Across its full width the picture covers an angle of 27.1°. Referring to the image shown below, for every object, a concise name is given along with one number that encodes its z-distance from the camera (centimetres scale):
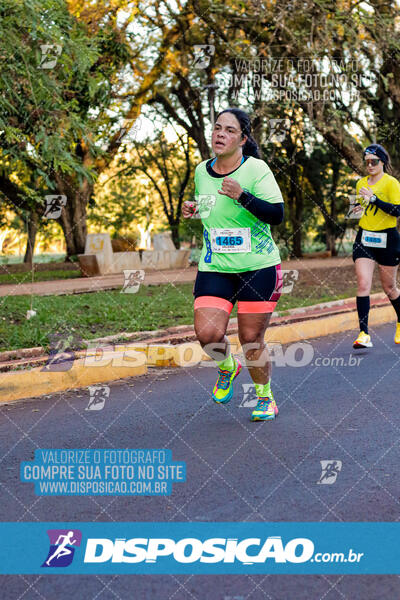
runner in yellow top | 810
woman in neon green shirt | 501
